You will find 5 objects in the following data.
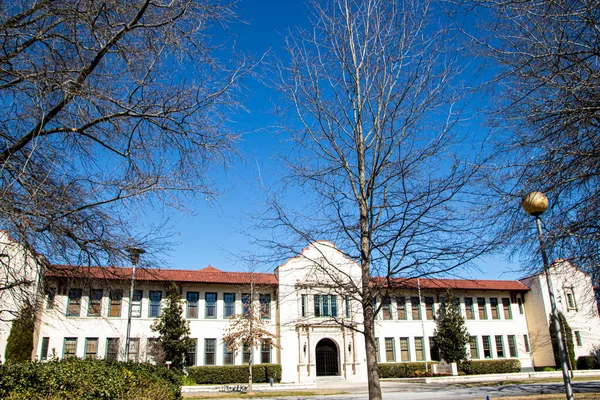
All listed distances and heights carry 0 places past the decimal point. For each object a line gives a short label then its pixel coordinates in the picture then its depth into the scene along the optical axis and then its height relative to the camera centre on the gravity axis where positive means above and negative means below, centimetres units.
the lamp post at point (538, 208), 697 +188
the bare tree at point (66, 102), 530 +301
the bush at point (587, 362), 3803 -202
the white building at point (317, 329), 3178 +114
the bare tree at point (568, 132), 562 +274
